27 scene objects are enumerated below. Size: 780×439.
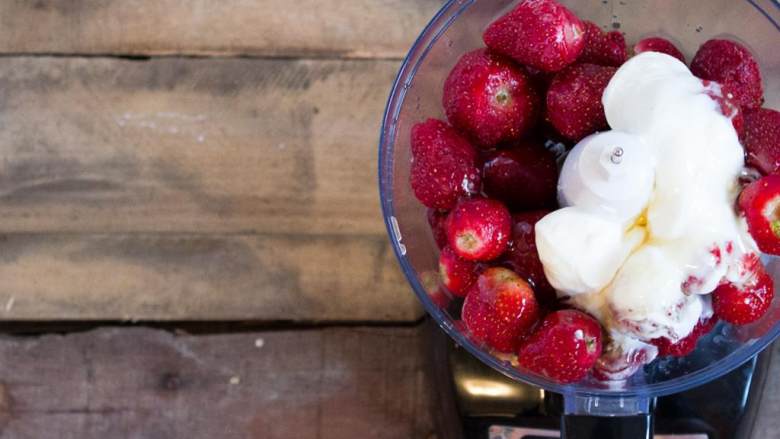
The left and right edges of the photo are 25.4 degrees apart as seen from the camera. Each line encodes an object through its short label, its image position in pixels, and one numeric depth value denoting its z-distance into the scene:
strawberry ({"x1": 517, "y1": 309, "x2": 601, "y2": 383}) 0.65
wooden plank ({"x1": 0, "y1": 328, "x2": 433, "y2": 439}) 0.81
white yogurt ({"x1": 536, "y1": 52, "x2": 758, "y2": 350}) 0.64
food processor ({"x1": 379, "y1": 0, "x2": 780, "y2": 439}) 0.68
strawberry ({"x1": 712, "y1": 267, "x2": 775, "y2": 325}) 0.65
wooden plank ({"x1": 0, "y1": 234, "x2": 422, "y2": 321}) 0.82
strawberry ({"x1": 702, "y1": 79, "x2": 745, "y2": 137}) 0.65
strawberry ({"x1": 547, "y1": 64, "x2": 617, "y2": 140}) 0.67
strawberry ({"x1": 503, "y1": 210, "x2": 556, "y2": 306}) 0.67
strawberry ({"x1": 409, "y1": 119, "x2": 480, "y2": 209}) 0.67
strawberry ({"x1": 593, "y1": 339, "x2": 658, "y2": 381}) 0.67
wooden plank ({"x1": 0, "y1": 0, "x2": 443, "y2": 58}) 0.82
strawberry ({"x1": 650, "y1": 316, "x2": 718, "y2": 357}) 0.66
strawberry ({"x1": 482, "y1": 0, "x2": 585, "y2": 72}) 0.66
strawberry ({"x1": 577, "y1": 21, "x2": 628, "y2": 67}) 0.69
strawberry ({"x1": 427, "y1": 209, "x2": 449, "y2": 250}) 0.69
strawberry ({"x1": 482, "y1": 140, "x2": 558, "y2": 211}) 0.68
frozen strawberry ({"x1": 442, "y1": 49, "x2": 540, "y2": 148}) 0.67
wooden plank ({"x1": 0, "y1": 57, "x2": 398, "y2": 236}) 0.82
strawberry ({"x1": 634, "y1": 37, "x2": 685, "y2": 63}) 0.68
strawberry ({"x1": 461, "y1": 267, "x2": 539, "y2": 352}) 0.66
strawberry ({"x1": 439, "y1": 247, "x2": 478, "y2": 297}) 0.68
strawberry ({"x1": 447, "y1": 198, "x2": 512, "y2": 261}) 0.66
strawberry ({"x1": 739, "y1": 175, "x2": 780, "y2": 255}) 0.63
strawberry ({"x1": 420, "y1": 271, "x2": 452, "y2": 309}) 0.70
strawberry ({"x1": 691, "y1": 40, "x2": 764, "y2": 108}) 0.67
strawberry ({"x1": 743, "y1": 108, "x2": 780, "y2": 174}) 0.65
